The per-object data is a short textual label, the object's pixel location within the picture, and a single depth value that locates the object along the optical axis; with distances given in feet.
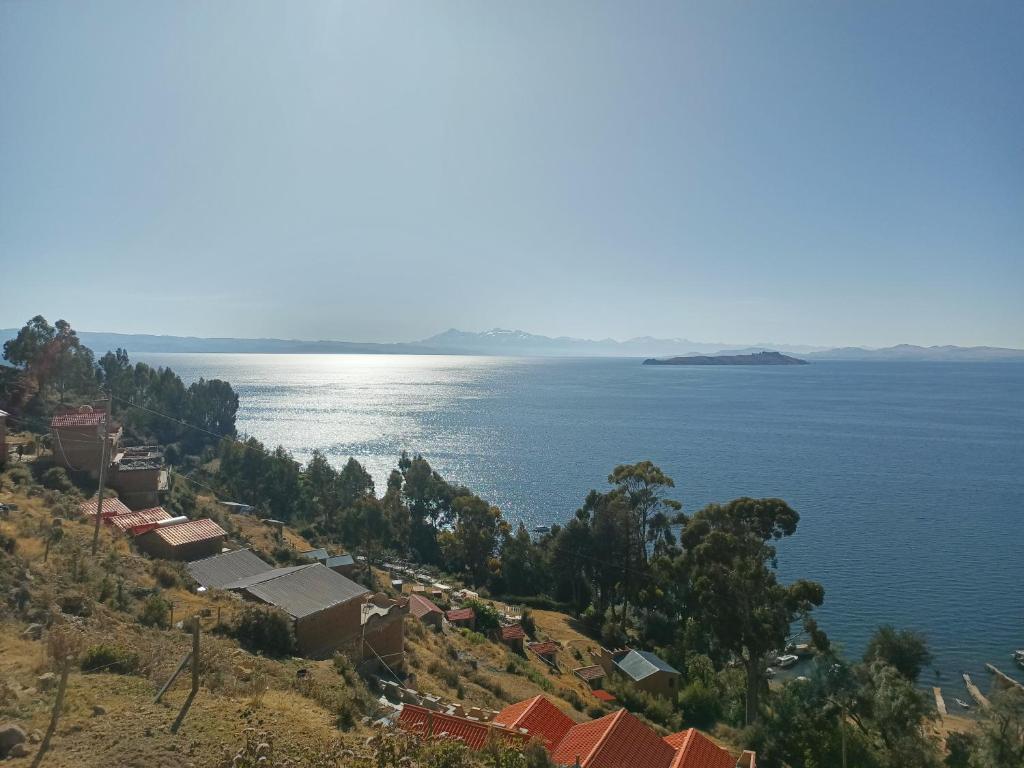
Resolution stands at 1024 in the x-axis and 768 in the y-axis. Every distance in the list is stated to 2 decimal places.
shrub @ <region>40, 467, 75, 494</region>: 92.58
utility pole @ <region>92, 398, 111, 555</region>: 63.57
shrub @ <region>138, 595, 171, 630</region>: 48.83
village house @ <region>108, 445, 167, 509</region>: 102.89
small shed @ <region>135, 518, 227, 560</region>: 78.69
